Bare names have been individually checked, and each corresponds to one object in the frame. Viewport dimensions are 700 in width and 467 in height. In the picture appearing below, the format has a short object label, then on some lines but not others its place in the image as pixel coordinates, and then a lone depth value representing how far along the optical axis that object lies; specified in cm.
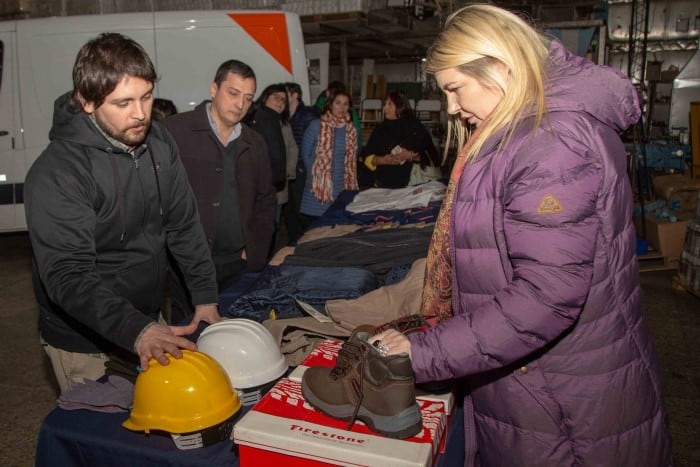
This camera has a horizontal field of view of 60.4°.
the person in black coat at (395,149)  605
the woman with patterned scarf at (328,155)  548
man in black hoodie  176
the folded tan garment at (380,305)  223
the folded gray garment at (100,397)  173
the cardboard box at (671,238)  607
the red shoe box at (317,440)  130
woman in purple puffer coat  120
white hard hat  176
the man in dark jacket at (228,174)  317
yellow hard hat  154
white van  626
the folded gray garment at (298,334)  207
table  156
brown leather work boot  134
